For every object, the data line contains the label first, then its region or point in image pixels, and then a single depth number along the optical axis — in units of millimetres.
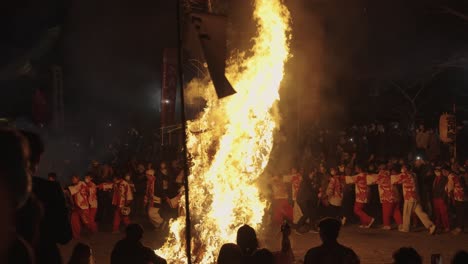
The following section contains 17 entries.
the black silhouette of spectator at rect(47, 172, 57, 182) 10808
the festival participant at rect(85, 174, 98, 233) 12188
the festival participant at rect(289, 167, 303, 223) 12797
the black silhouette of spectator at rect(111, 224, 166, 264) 4746
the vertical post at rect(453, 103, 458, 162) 16231
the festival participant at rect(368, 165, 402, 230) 12672
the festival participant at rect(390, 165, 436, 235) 12328
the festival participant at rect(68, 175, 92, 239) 11984
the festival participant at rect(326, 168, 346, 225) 13000
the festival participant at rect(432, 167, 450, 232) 12273
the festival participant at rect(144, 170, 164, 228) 12602
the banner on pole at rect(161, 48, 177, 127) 15570
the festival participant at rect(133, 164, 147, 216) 13392
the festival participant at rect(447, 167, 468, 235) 12305
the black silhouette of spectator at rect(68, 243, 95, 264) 4879
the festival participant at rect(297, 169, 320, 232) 12741
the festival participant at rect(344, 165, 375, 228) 12945
